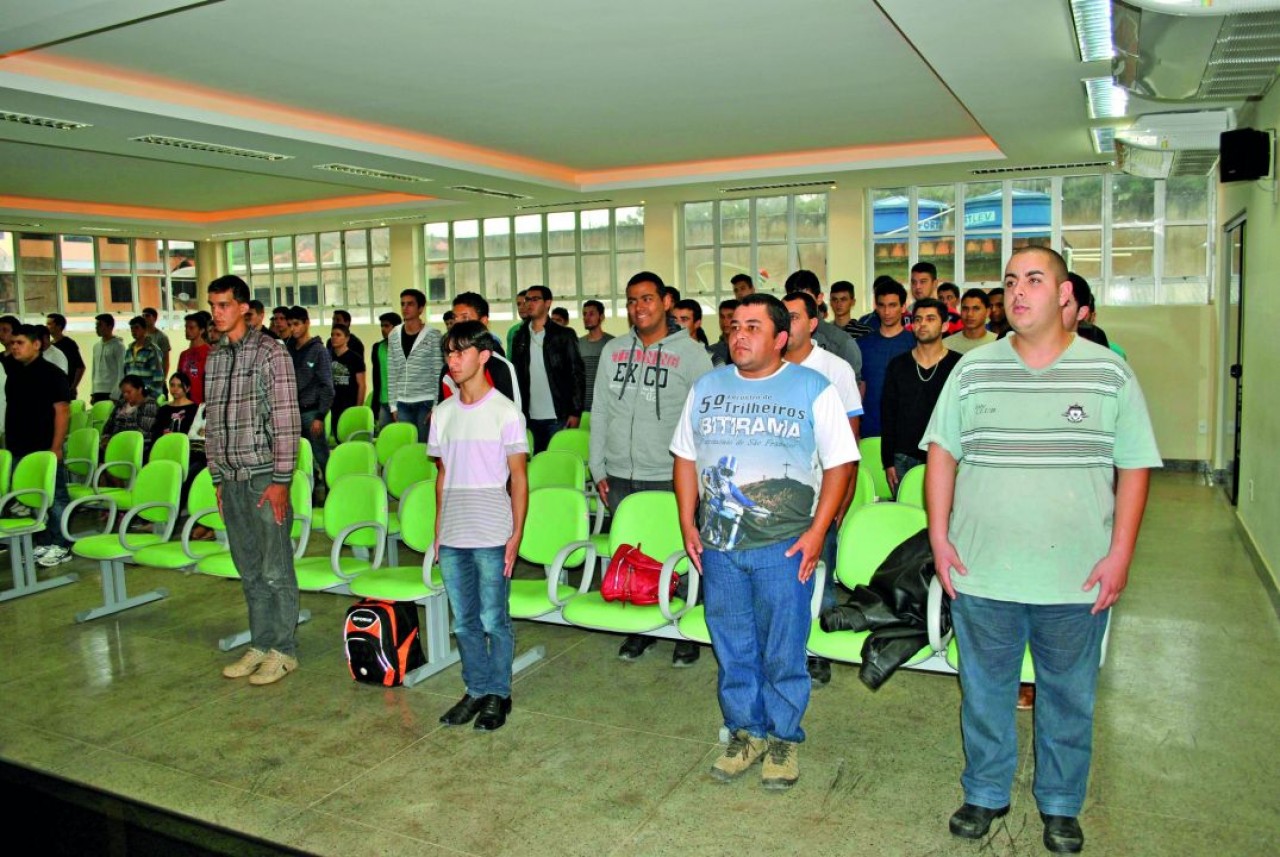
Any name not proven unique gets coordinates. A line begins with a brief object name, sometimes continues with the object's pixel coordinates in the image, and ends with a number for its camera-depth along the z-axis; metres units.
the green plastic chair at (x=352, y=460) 5.73
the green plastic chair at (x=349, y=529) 4.42
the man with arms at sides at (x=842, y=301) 7.49
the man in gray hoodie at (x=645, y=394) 4.30
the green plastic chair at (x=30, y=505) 5.63
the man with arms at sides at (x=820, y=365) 3.95
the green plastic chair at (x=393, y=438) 6.53
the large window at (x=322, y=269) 16.48
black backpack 4.08
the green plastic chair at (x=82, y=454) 6.91
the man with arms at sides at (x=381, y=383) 8.48
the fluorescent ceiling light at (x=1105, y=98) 6.27
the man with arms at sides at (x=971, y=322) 5.63
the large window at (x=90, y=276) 15.52
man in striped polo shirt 2.55
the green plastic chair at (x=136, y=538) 5.01
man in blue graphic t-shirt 2.99
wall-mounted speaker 5.50
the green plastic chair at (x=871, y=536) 3.61
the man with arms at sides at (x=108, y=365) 11.28
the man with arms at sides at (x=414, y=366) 7.24
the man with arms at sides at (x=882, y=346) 5.48
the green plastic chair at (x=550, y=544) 3.88
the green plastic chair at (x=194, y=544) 4.71
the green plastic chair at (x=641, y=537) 3.77
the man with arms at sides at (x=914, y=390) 4.46
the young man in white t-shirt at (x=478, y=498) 3.57
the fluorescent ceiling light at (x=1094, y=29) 4.48
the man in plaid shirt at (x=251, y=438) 4.12
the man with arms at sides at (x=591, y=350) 7.35
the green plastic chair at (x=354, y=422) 8.20
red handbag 3.75
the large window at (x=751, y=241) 12.69
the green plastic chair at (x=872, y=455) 5.29
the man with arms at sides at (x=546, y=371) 6.67
